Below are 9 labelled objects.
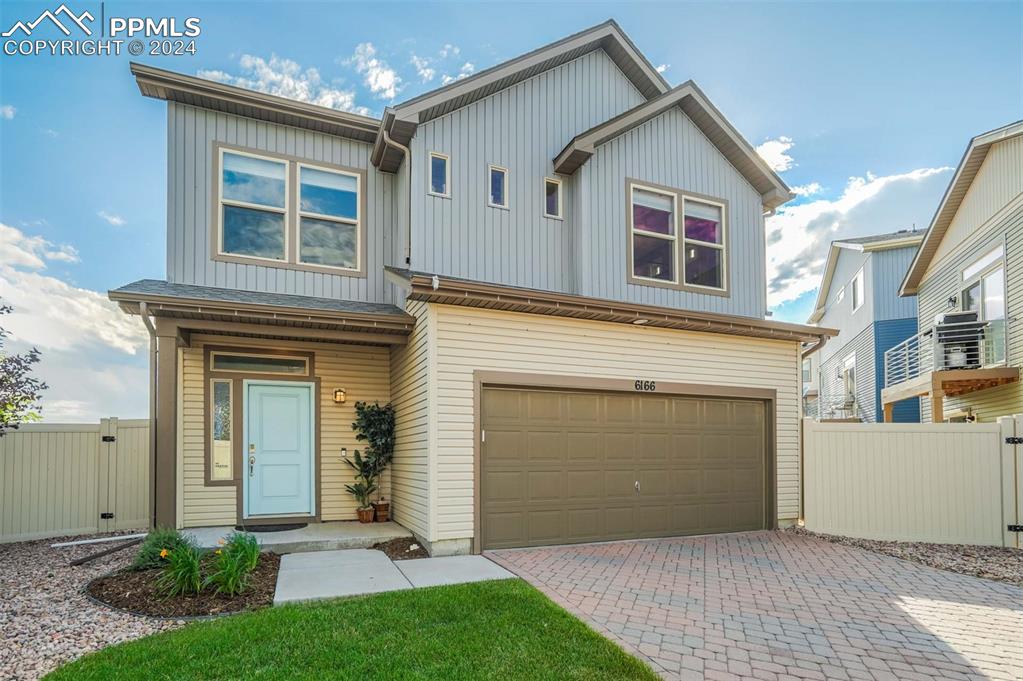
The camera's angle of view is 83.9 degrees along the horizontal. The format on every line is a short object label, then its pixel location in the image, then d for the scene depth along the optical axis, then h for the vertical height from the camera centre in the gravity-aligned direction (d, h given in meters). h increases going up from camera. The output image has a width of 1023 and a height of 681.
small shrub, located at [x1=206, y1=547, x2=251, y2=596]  5.06 -1.86
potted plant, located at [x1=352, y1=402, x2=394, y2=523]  8.55 -1.02
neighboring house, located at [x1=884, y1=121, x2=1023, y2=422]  10.32 +1.56
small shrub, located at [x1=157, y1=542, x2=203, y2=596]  5.01 -1.84
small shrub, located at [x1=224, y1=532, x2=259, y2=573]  5.45 -1.74
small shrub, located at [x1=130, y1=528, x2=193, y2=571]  5.64 -1.76
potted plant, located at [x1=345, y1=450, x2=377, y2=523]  8.49 -1.75
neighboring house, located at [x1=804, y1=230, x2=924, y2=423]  17.39 +1.66
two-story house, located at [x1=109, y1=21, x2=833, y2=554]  7.20 +0.65
